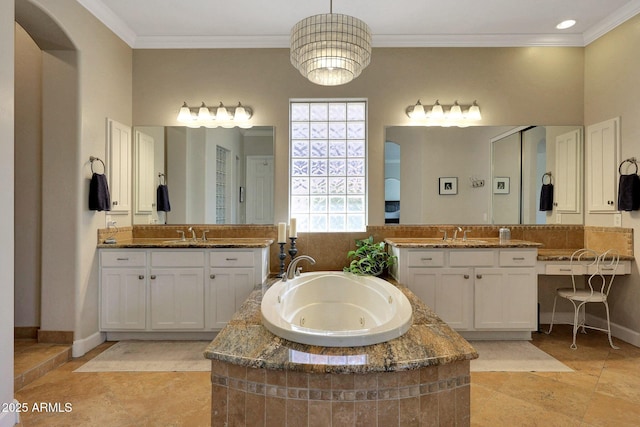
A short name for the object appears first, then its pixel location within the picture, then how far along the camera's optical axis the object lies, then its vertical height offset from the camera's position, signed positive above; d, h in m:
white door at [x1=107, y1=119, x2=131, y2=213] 3.19 +0.47
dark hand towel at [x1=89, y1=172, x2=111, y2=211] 2.88 +0.17
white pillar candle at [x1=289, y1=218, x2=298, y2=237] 3.06 -0.13
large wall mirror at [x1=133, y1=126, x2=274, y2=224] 3.57 +0.42
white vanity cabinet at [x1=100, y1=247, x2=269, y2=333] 3.06 -0.62
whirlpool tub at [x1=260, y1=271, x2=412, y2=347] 2.22 -0.64
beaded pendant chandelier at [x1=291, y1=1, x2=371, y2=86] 1.97 +0.97
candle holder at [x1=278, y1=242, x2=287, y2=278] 3.04 -0.34
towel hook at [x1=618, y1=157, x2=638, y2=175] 2.99 +0.47
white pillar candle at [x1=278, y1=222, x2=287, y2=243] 3.01 -0.16
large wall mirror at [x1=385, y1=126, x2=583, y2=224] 3.57 +0.42
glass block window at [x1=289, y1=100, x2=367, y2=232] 3.65 +0.51
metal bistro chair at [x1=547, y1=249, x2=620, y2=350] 2.95 -0.46
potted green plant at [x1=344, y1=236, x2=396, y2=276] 3.17 -0.41
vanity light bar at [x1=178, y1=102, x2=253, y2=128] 3.54 +1.00
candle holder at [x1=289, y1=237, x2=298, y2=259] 3.04 -0.30
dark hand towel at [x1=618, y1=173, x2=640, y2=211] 2.92 +0.19
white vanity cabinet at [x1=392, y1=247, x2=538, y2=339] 3.07 -0.60
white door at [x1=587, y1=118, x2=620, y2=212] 3.19 +0.48
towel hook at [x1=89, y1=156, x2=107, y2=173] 2.93 +0.46
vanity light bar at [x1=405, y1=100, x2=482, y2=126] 3.52 +1.02
